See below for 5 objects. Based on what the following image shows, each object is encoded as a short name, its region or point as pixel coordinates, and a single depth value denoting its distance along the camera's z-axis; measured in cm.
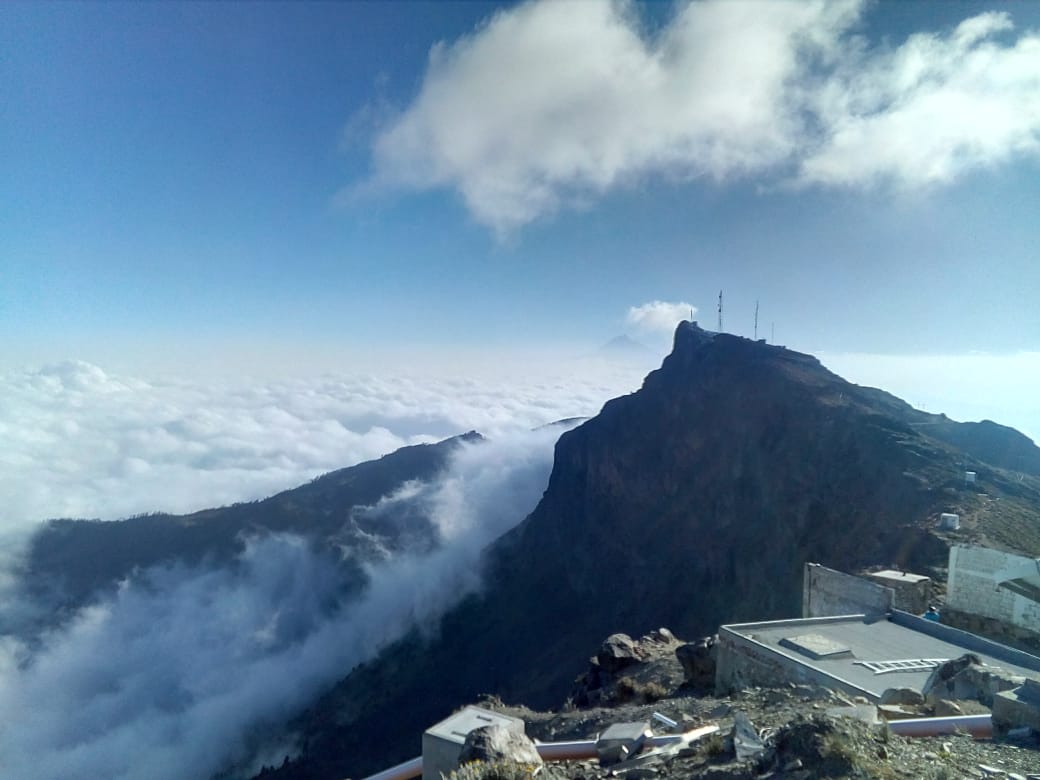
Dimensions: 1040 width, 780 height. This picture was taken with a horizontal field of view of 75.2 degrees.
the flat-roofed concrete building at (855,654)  1291
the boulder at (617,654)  2330
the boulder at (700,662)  1717
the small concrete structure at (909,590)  2008
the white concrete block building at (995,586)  1823
